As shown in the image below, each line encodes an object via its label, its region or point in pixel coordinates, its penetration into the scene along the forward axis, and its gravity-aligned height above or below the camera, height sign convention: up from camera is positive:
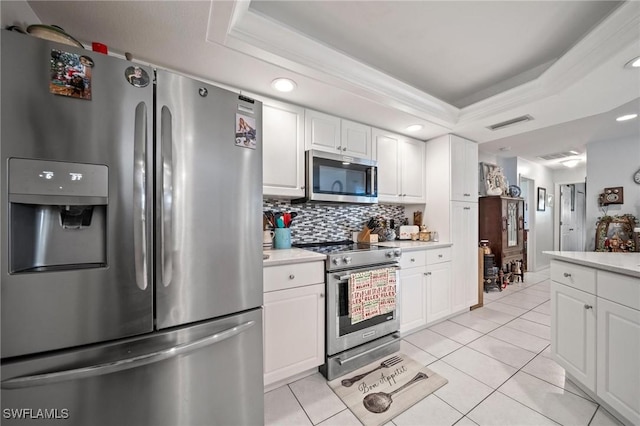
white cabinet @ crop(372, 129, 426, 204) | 2.74 +0.53
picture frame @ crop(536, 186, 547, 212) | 5.41 +0.28
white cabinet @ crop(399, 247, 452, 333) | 2.40 -0.80
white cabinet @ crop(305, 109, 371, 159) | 2.25 +0.76
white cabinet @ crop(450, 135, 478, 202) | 2.94 +0.53
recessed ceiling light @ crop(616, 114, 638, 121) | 2.91 +1.15
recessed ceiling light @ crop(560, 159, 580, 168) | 5.07 +1.05
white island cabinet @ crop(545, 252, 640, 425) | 1.27 -0.68
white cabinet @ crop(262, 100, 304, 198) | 2.02 +0.53
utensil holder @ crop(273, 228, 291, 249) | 2.22 -0.24
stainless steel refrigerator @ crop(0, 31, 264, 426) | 0.79 -0.13
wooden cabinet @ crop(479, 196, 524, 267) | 4.22 -0.26
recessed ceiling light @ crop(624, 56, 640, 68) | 1.51 +0.94
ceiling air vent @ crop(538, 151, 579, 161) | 4.52 +1.09
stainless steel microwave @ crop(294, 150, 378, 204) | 2.20 +0.32
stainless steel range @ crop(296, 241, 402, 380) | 1.84 -0.84
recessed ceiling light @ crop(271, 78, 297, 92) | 1.79 +0.96
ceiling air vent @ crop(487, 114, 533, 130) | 2.43 +0.94
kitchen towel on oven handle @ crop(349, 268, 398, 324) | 1.91 -0.68
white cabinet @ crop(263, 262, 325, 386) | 1.62 -0.76
